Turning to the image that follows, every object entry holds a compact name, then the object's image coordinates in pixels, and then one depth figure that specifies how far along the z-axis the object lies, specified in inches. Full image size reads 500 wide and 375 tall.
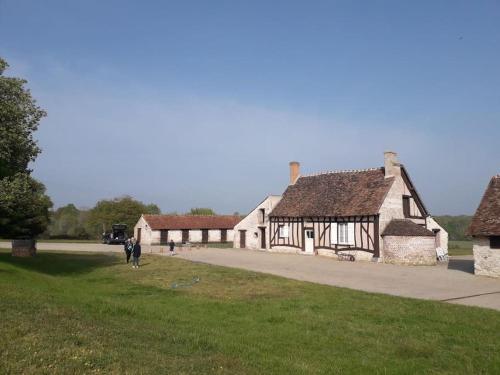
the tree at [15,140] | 685.9
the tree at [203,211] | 3006.9
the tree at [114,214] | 2406.5
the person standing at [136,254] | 864.9
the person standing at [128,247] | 953.7
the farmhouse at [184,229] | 1860.2
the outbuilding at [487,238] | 751.1
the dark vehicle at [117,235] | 1801.2
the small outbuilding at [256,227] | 1480.1
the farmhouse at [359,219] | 1007.0
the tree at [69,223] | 2742.6
